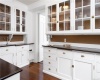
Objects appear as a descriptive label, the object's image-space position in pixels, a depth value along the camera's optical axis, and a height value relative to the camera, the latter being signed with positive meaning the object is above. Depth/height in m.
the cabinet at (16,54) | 2.18 -0.54
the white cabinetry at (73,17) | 1.69 +0.63
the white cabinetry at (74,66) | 1.52 -0.67
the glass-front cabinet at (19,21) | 2.70 +0.73
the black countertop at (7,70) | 0.63 -0.32
